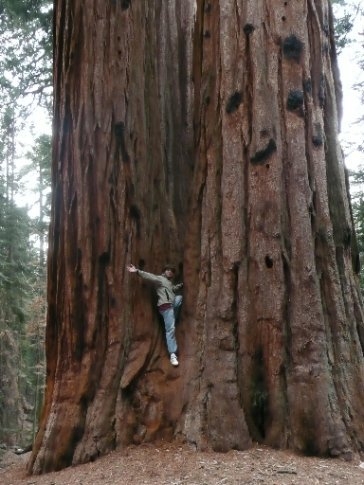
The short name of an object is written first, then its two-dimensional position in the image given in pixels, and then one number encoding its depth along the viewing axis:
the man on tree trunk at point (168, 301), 6.19
